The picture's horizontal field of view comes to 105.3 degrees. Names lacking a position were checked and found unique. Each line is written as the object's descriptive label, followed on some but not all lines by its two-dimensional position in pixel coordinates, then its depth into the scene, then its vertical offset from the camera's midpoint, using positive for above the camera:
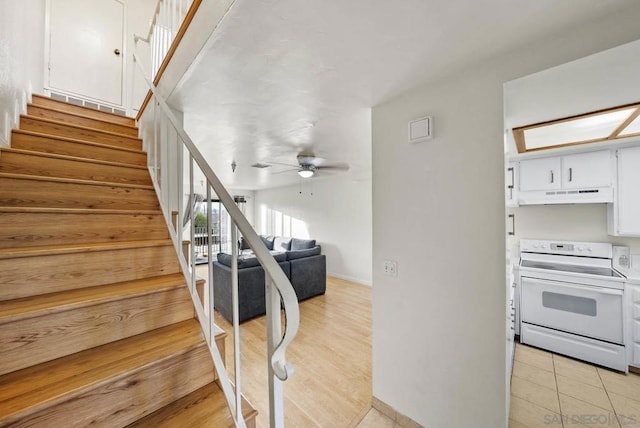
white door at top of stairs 3.16 +2.31
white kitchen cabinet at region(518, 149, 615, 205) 2.46 +0.40
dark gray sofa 3.35 -0.99
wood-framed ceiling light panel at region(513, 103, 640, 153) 1.72 +0.73
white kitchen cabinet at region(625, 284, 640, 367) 2.13 -0.93
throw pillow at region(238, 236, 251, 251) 5.83 -0.75
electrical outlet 1.70 -0.36
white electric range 2.22 -0.86
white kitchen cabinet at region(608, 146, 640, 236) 2.32 +0.21
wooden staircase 0.89 -0.43
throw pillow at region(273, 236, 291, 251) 6.42 -0.77
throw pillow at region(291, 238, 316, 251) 5.76 -0.68
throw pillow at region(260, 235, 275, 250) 6.84 -0.71
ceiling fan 3.28 +0.78
